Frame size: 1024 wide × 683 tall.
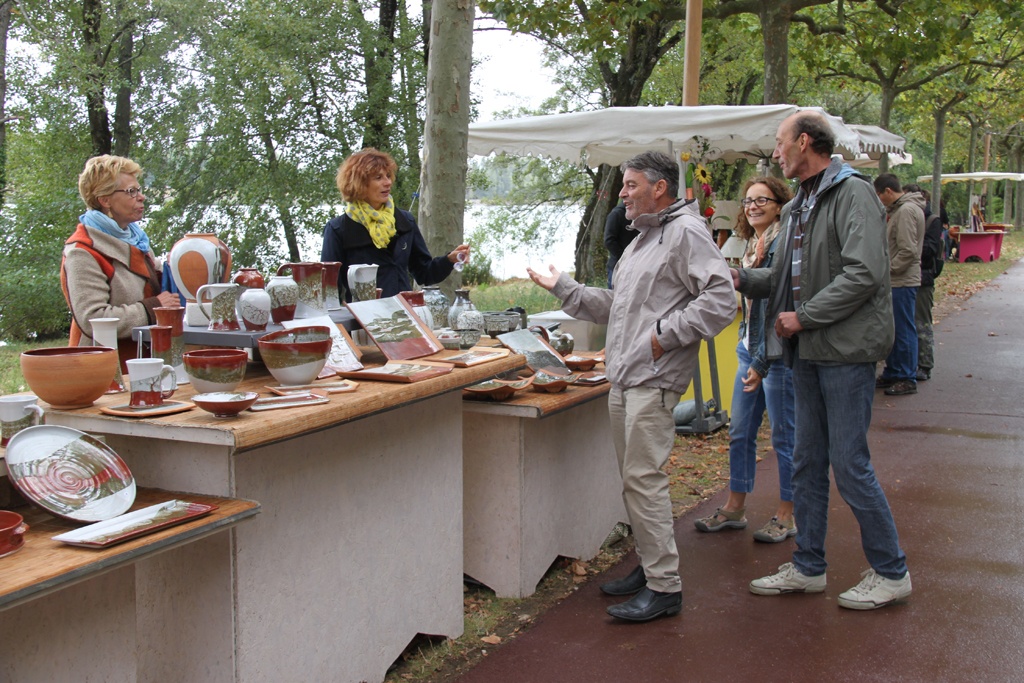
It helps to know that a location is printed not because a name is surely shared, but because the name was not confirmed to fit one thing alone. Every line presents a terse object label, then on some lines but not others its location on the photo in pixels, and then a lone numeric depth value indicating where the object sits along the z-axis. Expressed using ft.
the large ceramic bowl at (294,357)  9.98
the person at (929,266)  29.37
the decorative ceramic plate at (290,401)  9.14
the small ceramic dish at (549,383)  13.83
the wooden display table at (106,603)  7.01
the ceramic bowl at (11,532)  7.06
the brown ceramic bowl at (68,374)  8.71
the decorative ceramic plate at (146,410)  8.66
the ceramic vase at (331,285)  12.12
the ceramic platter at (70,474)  7.89
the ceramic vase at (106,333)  10.03
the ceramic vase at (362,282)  12.92
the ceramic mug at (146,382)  8.93
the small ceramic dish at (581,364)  15.71
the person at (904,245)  26.68
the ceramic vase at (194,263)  11.00
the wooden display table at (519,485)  13.32
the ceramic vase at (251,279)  10.85
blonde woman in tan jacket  11.52
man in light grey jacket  11.93
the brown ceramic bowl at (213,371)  9.22
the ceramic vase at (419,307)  13.34
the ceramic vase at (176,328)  9.82
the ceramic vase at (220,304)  10.44
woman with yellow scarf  15.21
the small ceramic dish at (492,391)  13.22
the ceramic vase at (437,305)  14.24
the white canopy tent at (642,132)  22.70
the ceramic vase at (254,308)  10.39
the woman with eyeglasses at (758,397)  15.46
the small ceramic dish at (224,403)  8.51
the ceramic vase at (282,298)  10.91
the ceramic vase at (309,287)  11.44
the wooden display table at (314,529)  8.79
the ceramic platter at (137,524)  7.25
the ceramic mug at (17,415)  8.37
